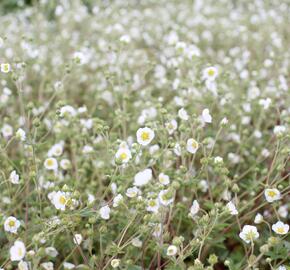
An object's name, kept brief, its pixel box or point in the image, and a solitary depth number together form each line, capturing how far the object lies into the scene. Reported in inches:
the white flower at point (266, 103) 44.3
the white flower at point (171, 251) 34.3
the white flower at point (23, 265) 33.8
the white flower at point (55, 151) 42.9
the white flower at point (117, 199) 35.6
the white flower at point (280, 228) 35.9
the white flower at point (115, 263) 34.4
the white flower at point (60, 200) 36.0
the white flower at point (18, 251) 32.6
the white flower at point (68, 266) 37.0
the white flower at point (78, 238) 36.5
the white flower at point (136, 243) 36.8
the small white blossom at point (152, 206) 36.4
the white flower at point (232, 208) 35.6
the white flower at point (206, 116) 40.1
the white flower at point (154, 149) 41.2
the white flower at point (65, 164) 42.9
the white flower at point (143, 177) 37.1
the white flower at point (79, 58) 44.2
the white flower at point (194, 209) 37.4
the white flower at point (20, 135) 38.1
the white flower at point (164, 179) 38.1
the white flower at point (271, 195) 37.4
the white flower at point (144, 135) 37.3
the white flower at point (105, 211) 36.0
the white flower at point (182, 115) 40.3
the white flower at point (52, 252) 36.7
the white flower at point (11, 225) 35.4
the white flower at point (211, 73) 45.8
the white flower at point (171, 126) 40.0
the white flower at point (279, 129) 40.0
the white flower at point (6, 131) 44.5
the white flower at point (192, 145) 38.4
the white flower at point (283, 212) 40.4
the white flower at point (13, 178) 37.5
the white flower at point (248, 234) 35.3
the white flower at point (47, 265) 36.4
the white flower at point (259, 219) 36.8
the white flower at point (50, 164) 41.0
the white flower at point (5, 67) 40.6
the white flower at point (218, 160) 37.5
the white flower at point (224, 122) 39.3
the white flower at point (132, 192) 36.8
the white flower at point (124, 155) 36.1
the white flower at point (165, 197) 34.7
